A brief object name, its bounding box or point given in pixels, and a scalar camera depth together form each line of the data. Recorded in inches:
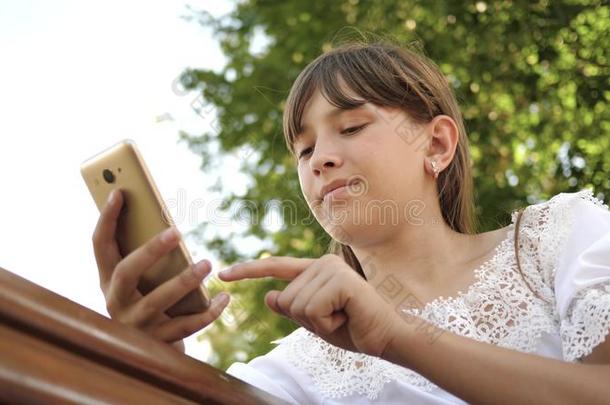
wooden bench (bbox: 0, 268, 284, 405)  33.0
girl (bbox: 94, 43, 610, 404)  53.1
